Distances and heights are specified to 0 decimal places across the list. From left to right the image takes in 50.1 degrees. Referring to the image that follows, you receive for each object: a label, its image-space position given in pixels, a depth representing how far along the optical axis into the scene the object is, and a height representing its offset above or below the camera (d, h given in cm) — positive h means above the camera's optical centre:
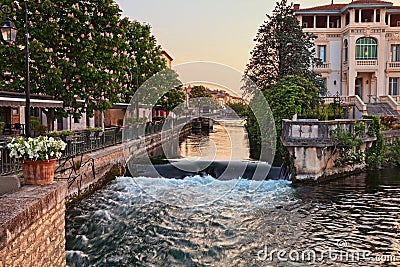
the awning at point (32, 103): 1225 +55
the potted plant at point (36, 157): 698 -61
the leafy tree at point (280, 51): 3186 +527
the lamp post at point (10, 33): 964 +198
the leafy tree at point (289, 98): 2623 +141
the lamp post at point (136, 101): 2933 +141
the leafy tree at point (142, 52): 3159 +519
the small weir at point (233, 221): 962 -291
